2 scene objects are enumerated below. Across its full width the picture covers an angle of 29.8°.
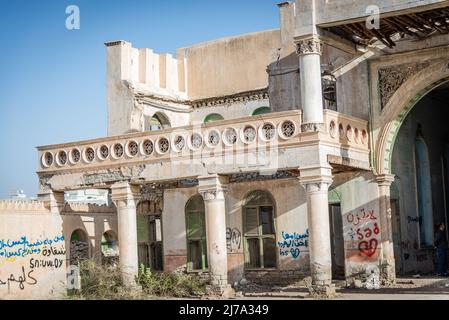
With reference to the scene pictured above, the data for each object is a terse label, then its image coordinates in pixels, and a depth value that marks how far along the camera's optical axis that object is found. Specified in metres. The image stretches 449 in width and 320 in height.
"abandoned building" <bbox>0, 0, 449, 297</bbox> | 21.25
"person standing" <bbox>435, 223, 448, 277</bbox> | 25.00
